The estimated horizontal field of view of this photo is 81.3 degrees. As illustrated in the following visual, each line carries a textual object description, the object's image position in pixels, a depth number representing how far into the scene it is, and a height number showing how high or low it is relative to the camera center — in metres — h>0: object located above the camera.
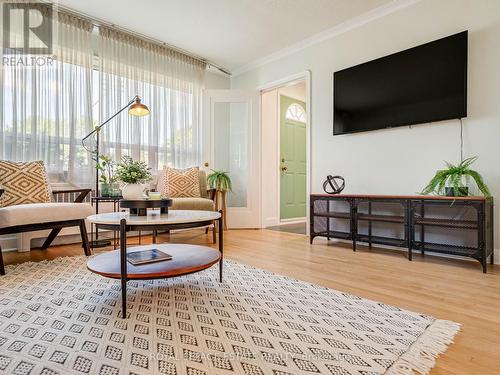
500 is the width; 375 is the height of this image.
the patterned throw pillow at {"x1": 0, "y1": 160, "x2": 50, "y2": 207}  2.58 +0.01
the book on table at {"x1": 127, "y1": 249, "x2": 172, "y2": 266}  1.71 -0.45
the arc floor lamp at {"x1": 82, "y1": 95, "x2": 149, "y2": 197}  3.19 +0.71
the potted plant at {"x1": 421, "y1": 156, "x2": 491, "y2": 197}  2.32 +0.03
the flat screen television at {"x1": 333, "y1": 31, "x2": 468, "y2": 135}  2.58 +0.97
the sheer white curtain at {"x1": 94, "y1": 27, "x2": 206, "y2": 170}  3.57 +1.17
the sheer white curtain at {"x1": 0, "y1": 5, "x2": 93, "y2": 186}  2.90 +0.84
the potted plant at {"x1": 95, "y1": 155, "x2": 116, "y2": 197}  3.15 +0.14
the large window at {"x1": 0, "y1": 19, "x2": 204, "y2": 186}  2.97 +0.92
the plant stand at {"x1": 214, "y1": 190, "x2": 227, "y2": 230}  4.26 -0.25
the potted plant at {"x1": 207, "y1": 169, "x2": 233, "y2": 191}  4.25 +0.05
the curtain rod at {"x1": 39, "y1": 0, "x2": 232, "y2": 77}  3.15 +1.92
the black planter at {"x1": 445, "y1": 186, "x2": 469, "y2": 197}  2.35 -0.06
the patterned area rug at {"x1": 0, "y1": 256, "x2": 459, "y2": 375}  1.04 -0.64
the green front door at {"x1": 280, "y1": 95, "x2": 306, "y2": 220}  5.25 +0.49
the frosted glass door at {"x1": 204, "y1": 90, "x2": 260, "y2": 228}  4.46 +0.60
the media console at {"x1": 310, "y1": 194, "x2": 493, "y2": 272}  2.29 -0.33
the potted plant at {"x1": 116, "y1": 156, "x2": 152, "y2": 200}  2.13 +0.04
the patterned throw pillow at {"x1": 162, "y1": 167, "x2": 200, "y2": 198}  3.72 +0.02
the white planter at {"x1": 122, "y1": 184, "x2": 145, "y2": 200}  2.12 -0.05
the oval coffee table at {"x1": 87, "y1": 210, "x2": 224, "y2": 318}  1.48 -0.45
